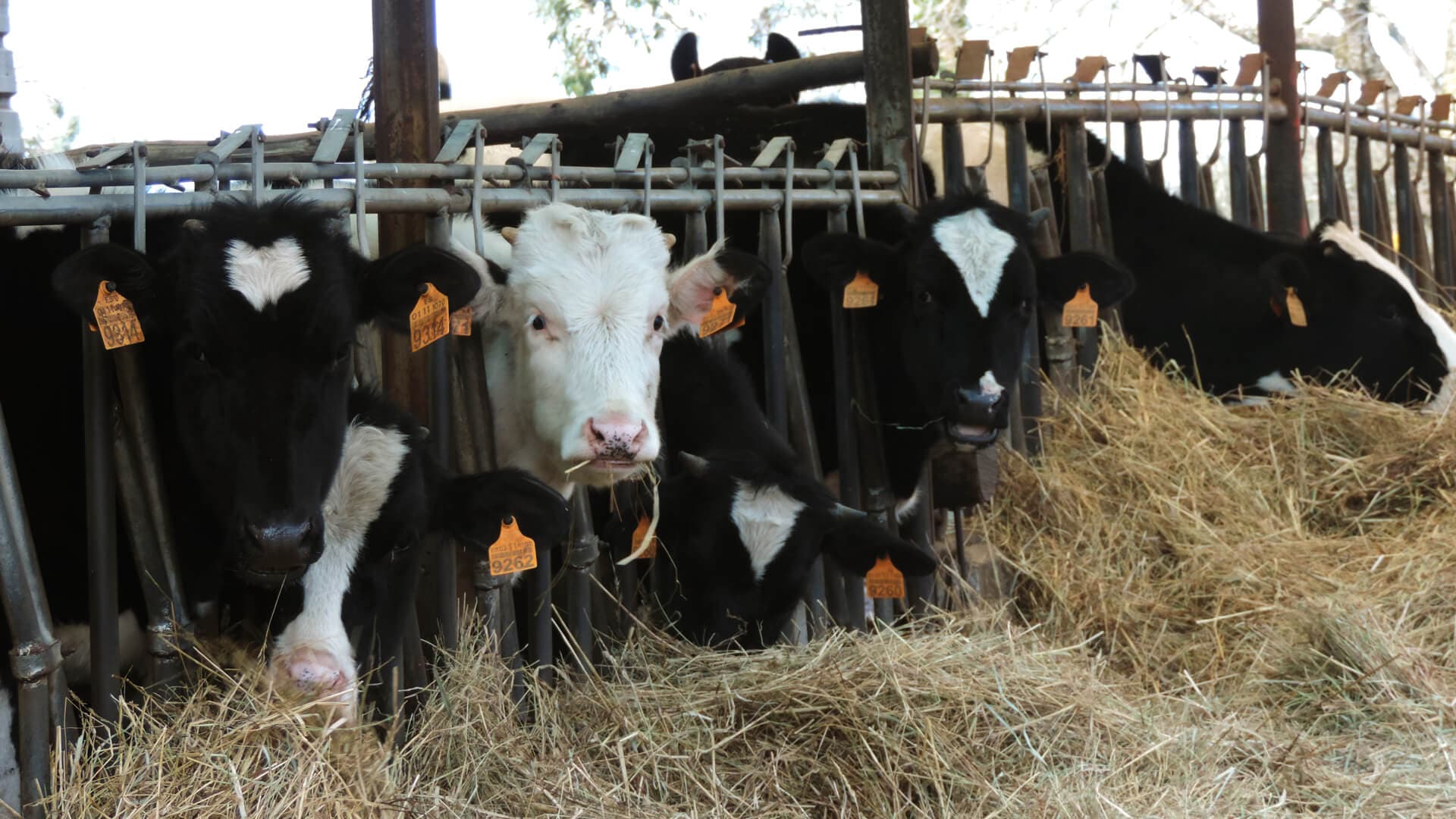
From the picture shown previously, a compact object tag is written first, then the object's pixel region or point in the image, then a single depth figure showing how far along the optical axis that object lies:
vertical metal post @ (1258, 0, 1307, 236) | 8.19
